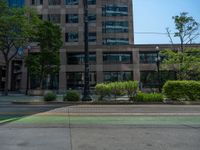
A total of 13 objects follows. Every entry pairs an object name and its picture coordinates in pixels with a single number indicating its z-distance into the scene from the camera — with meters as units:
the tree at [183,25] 31.11
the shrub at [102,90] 21.91
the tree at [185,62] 29.41
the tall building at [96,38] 48.78
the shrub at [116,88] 21.88
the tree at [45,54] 35.19
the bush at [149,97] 21.28
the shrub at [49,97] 21.44
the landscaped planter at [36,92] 35.31
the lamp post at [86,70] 21.50
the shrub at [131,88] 21.95
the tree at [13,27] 32.38
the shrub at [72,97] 21.67
